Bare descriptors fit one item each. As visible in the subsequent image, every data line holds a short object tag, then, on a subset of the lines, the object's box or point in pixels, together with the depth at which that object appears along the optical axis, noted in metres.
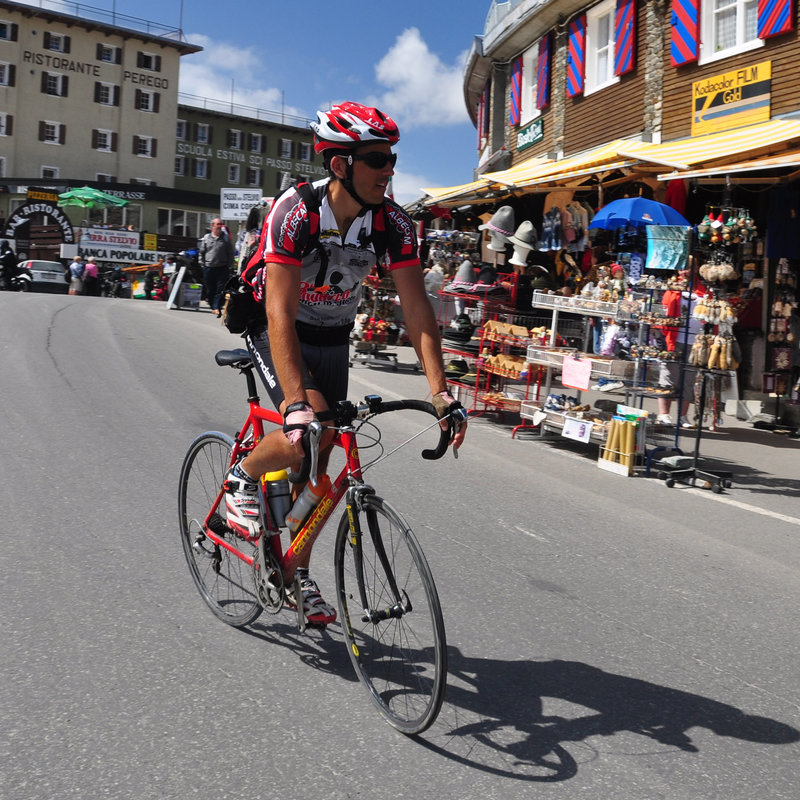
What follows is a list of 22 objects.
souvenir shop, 9.12
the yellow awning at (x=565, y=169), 12.15
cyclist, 3.38
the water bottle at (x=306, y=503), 3.54
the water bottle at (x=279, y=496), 3.75
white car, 34.44
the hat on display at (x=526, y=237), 13.12
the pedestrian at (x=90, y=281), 35.47
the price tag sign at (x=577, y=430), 9.32
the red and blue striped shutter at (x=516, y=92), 24.78
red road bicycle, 3.09
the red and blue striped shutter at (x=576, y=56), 20.38
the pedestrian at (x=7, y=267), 33.28
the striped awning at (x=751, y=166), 9.31
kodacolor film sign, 14.70
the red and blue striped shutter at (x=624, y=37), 18.08
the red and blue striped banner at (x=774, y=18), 14.06
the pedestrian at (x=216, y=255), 19.80
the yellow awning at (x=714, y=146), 10.32
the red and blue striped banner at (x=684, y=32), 16.20
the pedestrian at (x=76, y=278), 35.41
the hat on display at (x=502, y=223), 13.62
